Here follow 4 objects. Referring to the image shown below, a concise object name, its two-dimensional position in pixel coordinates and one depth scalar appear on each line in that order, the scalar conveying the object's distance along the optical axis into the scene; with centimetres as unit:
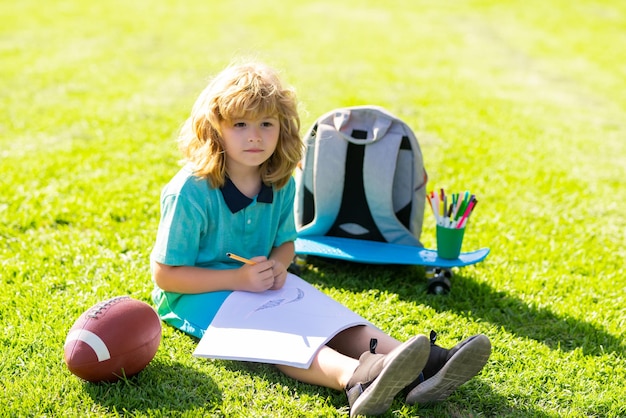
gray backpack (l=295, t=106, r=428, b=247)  382
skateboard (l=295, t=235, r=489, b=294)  363
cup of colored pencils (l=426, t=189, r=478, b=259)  361
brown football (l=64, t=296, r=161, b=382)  259
